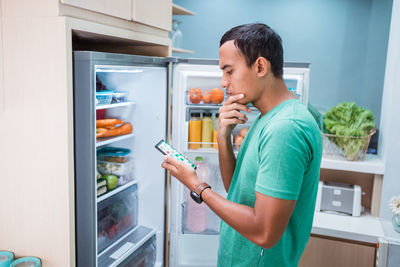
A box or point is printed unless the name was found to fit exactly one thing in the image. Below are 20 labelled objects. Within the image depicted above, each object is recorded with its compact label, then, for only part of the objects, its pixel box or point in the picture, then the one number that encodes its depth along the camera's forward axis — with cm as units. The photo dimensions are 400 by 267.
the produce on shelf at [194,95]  213
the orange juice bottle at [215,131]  227
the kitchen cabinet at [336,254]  212
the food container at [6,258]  138
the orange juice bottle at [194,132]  222
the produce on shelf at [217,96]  214
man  90
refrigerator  197
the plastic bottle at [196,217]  235
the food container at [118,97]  194
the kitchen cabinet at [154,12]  176
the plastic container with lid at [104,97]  174
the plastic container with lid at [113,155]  209
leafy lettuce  229
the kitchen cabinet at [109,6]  133
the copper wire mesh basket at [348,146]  230
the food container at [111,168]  202
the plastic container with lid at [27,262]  138
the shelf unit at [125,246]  184
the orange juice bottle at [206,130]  223
